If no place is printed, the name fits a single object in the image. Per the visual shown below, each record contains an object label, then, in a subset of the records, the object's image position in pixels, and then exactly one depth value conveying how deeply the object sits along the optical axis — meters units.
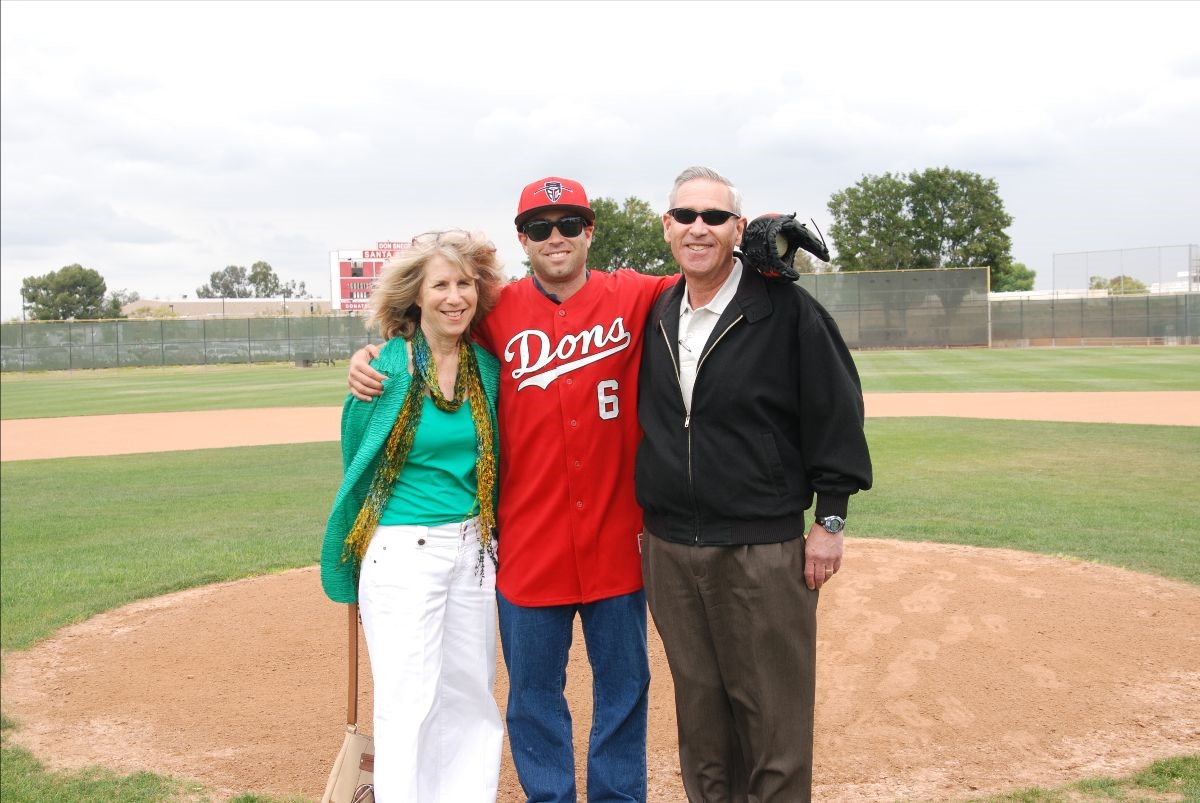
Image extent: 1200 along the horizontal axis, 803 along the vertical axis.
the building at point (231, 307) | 96.81
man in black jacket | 3.05
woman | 3.20
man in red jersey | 3.38
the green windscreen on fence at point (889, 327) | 44.41
